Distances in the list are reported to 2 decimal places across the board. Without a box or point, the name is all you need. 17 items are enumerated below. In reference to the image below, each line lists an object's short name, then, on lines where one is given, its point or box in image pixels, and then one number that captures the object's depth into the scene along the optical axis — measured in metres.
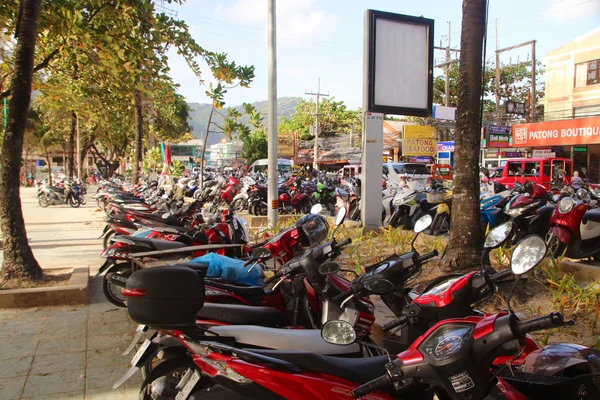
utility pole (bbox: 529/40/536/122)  23.49
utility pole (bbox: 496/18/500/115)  25.27
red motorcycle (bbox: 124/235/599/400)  1.58
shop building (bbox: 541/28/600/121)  23.27
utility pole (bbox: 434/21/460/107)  25.58
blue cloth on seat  3.63
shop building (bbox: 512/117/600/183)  20.12
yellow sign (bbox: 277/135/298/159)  41.49
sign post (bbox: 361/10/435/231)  7.81
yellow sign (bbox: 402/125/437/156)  26.28
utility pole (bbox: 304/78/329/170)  36.89
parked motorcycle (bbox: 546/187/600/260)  5.27
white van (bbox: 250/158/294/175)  33.91
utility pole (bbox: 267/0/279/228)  9.05
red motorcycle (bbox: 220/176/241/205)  13.47
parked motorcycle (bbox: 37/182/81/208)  18.11
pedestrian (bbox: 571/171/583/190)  10.79
